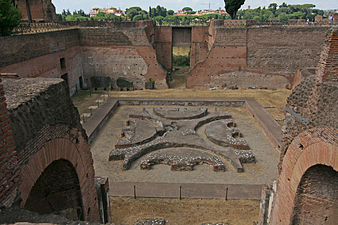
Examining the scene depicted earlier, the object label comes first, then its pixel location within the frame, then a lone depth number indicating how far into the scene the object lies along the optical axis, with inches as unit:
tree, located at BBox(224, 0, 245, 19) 1144.3
